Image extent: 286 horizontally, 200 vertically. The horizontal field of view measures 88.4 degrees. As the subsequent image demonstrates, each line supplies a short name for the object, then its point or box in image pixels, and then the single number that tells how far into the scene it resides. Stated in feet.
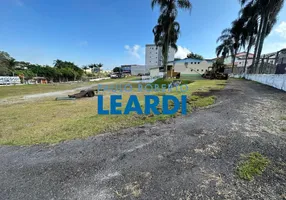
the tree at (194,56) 214.28
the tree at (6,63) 105.99
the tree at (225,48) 101.28
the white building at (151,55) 261.42
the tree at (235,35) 73.20
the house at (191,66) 128.88
